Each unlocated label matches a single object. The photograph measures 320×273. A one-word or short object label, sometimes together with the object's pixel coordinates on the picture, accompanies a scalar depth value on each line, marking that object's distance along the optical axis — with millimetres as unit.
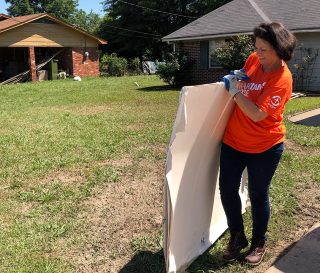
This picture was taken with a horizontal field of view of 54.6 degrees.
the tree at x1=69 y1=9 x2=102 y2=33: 68435
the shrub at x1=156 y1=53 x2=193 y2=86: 13412
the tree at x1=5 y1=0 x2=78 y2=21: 43182
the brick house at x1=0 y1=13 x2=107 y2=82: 19581
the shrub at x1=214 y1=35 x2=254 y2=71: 11500
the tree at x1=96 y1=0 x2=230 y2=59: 30706
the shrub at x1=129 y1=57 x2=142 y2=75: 23779
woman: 2072
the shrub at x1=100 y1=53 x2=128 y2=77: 22527
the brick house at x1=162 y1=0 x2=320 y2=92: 11454
